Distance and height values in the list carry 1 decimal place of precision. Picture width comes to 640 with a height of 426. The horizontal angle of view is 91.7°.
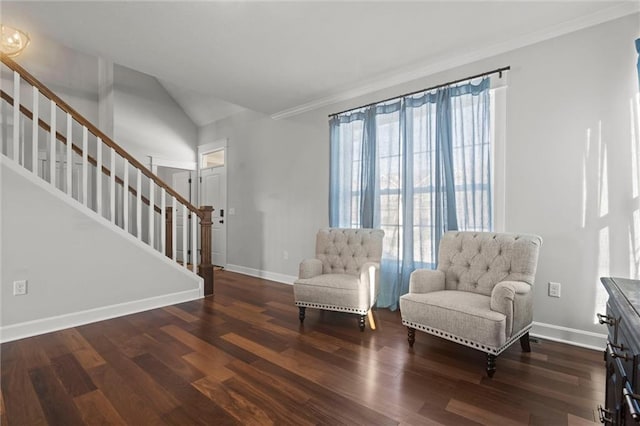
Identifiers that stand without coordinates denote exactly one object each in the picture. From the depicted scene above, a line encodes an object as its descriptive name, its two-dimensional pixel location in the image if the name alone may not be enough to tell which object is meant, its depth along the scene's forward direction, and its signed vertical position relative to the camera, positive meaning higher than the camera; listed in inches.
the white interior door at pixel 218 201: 222.5 +8.8
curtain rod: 108.6 +49.7
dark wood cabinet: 31.8 -16.8
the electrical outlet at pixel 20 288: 100.0 -24.3
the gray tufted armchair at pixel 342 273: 109.4 -24.3
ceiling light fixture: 116.1 +65.0
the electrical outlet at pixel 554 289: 99.4 -24.7
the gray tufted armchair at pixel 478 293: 78.0 -23.8
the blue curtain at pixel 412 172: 112.7 +16.6
